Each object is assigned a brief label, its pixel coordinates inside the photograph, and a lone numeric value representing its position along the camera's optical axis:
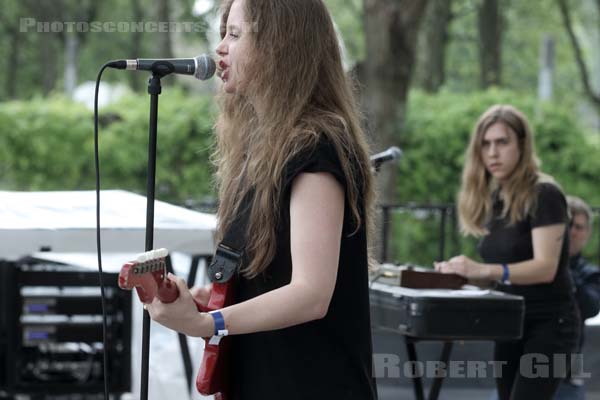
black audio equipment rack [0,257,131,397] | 9.69
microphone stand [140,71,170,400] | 4.32
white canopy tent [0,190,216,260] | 6.57
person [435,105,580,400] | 7.37
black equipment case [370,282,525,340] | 6.93
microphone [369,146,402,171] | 6.58
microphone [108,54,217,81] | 4.53
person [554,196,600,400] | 8.50
